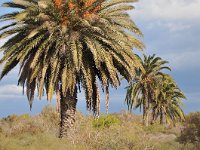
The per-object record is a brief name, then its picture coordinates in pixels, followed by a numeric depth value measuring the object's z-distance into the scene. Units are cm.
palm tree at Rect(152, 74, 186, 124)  5584
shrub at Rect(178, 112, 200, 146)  3388
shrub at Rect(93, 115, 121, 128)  4938
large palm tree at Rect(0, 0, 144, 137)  2486
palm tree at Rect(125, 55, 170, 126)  5081
